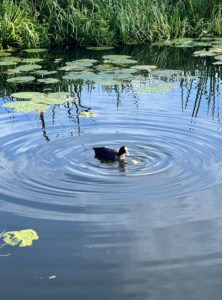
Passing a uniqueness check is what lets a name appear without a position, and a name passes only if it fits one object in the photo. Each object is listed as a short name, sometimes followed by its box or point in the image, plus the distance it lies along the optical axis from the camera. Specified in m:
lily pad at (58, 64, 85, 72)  11.26
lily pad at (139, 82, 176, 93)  9.37
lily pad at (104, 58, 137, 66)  11.66
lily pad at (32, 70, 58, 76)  10.91
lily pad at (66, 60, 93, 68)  11.54
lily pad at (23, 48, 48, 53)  13.29
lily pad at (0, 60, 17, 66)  11.82
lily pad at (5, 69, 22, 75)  11.15
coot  6.53
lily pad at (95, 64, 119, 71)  11.21
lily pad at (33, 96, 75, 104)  8.91
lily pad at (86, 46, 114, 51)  13.53
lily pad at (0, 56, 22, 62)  12.25
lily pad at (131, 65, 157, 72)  11.09
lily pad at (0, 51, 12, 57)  12.94
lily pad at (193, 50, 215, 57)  12.38
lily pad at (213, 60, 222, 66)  11.46
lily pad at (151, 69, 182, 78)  10.61
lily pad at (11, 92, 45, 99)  9.16
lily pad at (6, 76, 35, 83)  10.30
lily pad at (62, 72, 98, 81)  10.33
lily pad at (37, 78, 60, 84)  10.22
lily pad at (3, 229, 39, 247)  4.89
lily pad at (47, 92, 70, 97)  9.28
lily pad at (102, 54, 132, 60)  12.06
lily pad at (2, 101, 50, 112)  8.46
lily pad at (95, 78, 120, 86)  9.96
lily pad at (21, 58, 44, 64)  12.11
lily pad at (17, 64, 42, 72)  11.25
